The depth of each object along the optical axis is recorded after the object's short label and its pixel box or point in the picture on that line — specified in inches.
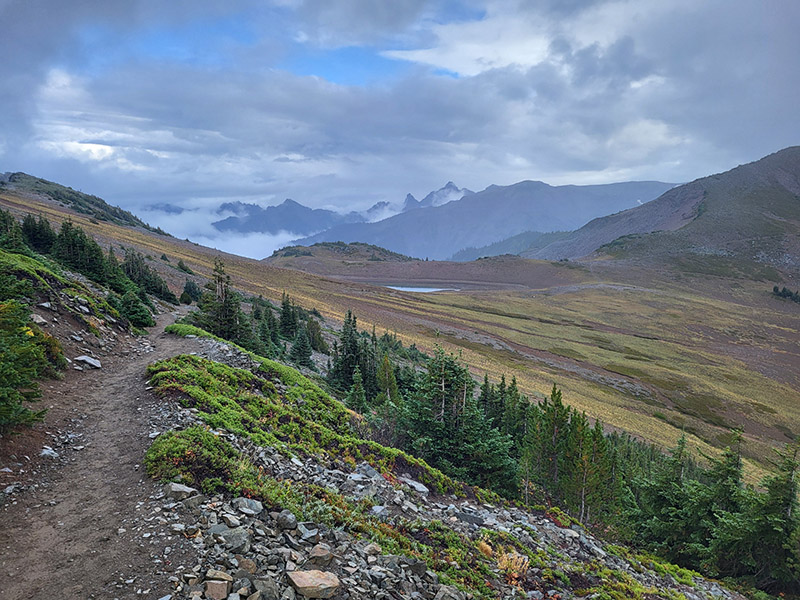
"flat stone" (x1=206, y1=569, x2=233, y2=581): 221.6
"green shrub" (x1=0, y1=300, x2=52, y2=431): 295.9
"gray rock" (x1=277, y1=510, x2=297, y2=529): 290.2
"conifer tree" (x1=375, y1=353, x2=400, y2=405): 1230.4
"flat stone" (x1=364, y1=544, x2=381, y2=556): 305.0
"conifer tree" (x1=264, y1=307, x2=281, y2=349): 1651.0
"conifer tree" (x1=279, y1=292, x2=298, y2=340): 1952.5
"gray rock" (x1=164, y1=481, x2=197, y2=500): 287.7
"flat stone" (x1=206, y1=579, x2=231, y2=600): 211.3
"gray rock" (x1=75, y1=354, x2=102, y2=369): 561.5
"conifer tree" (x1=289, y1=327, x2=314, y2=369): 1430.9
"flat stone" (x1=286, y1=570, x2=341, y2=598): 234.7
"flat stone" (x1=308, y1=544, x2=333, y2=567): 265.7
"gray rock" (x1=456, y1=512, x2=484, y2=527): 470.0
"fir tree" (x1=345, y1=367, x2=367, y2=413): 1014.4
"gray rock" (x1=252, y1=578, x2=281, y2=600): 220.2
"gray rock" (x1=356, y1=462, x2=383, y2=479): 480.3
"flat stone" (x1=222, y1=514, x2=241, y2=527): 268.1
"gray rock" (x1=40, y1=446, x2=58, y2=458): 339.1
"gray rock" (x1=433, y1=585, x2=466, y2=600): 292.8
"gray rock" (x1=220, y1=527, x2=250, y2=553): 247.4
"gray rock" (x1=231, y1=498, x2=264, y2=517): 285.6
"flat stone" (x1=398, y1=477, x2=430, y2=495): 515.1
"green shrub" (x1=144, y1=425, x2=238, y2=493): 308.0
